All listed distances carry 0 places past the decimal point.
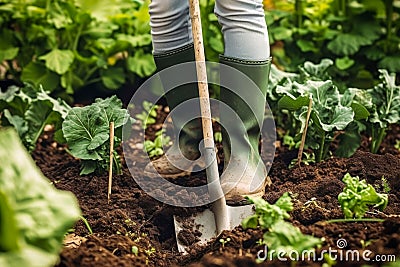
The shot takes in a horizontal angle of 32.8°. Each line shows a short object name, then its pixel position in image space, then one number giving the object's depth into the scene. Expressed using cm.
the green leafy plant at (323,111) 291
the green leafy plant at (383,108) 315
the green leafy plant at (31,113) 322
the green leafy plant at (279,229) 185
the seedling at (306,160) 305
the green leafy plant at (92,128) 288
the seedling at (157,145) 345
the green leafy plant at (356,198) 224
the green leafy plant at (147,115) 395
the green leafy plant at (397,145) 351
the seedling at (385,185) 270
